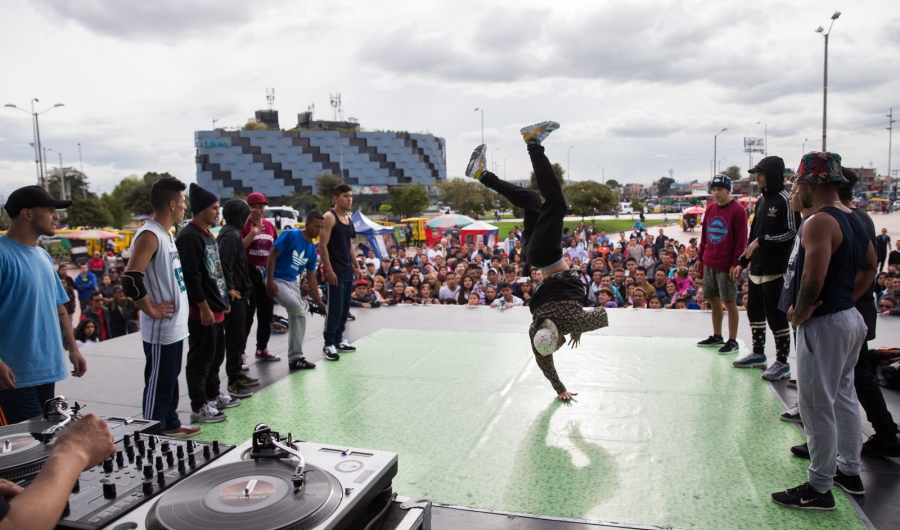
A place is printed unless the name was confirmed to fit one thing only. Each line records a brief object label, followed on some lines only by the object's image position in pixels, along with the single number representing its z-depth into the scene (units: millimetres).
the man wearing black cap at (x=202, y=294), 3879
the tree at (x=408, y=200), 51406
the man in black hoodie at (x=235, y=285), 4559
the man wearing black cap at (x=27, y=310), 2943
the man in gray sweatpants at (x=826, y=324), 2605
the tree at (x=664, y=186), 118269
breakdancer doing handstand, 4000
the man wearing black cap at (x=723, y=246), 5066
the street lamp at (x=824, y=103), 17266
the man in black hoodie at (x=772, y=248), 4344
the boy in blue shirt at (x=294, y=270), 5270
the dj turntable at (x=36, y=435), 1480
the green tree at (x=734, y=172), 98219
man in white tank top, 3471
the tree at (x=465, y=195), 50188
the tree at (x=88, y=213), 35375
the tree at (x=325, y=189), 55250
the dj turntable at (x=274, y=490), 1259
